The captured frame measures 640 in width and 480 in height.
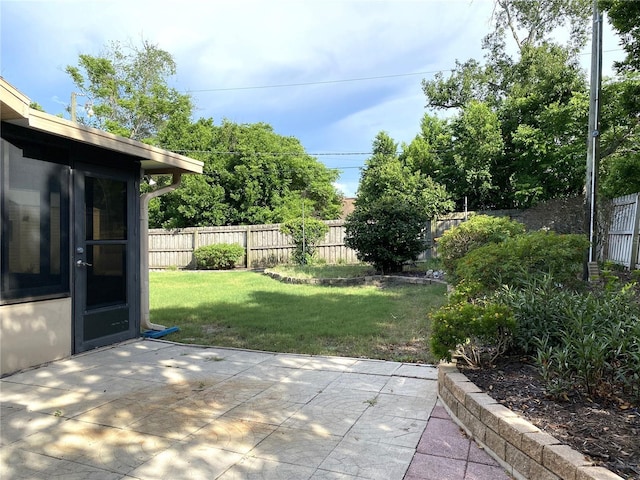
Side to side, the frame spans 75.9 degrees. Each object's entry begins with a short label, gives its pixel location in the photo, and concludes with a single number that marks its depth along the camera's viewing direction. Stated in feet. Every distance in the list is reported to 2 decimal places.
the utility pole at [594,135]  24.75
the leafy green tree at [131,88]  68.13
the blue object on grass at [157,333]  17.12
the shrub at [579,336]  8.23
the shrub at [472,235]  25.68
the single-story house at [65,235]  12.24
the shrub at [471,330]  9.80
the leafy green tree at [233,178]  64.75
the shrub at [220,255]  48.44
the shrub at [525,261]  14.57
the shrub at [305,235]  45.73
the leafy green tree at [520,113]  44.24
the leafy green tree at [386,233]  32.94
